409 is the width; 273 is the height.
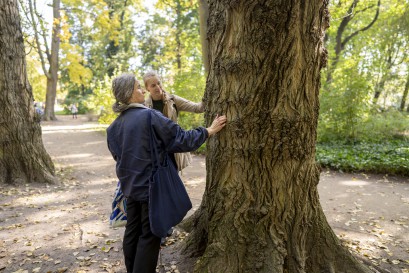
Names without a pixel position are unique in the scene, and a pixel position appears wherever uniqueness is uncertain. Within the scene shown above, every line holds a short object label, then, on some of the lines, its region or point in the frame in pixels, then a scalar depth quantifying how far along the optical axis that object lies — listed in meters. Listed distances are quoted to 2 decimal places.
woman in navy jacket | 2.43
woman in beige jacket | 3.42
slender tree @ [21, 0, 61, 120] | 19.18
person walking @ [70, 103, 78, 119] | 28.39
